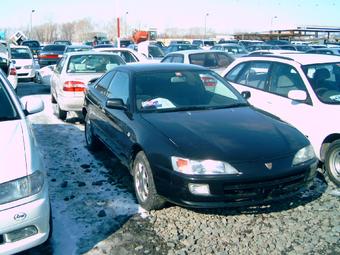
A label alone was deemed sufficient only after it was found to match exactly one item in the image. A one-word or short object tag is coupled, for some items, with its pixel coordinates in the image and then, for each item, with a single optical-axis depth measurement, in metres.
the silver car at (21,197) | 2.92
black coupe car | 3.67
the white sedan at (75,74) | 8.41
